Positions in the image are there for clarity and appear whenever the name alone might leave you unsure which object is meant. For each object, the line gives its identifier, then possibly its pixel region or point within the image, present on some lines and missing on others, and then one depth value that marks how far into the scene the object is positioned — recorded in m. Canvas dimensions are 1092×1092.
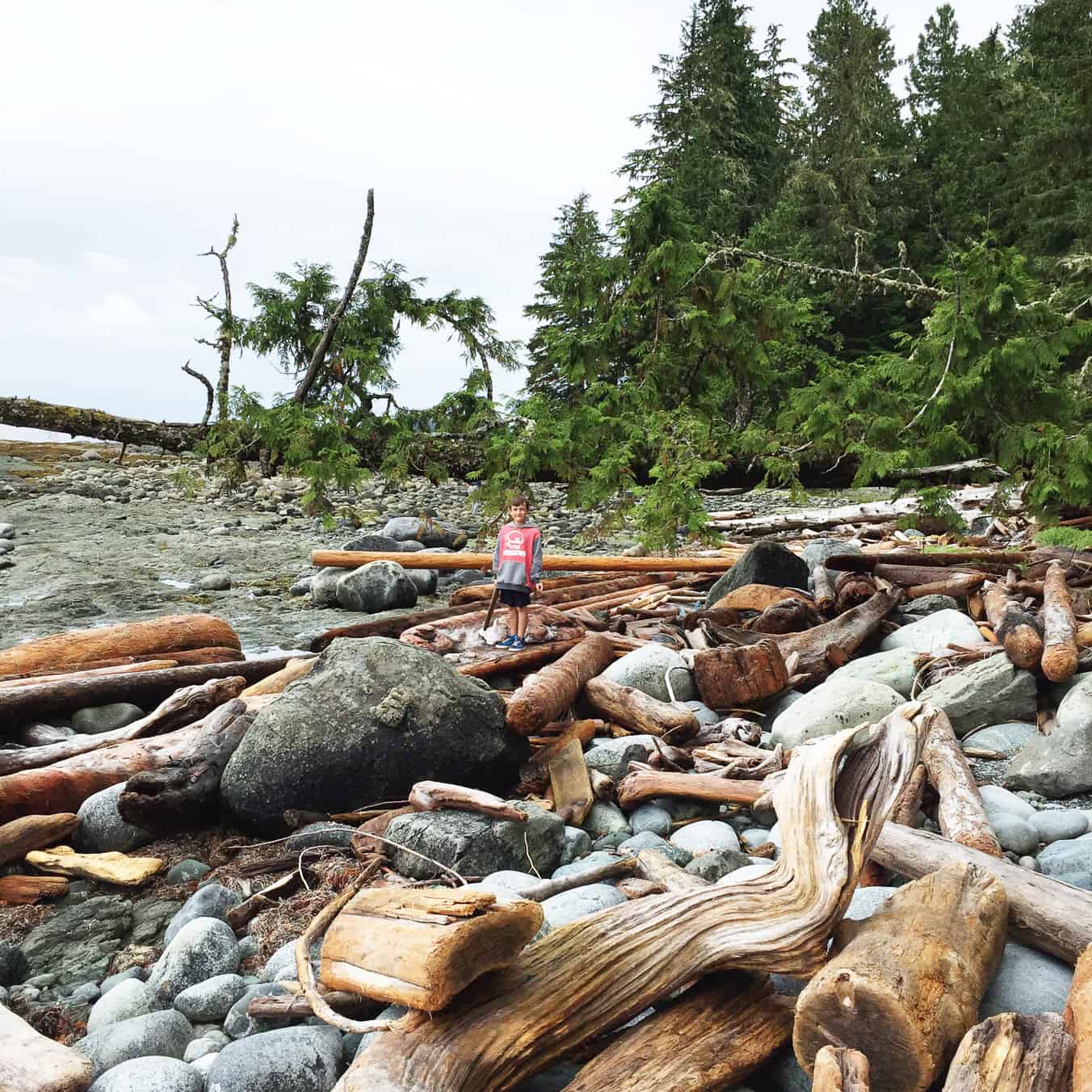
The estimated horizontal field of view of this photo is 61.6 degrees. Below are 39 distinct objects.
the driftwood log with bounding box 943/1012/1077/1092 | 1.81
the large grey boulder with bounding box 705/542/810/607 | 8.25
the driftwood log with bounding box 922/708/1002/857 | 3.41
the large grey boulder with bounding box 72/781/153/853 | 4.35
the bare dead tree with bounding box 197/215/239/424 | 16.61
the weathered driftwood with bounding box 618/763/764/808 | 4.18
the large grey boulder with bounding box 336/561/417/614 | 10.22
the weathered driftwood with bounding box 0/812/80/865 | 4.07
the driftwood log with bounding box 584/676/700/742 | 5.16
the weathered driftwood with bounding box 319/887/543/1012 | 2.11
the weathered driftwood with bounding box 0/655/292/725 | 5.67
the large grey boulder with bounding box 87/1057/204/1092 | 2.37
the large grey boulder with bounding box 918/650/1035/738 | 5.05
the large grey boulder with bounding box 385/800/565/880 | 3.61
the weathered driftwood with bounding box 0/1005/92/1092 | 2.34
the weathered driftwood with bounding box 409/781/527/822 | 3.75
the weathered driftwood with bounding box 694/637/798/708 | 5.64
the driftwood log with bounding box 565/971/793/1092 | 2.10
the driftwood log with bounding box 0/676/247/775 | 4.96
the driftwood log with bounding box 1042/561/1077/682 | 4.92
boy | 7.38
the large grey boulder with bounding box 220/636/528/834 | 4.24
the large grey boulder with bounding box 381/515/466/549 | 13.69
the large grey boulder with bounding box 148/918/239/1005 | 3.02
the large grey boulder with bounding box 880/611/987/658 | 6.19
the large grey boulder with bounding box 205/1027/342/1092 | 2.34
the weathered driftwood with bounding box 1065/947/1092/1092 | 1.79
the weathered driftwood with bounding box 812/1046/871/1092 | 1.78
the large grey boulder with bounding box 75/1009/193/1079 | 2.60
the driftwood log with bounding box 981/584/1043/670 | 5.00
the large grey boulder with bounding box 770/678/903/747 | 4.81
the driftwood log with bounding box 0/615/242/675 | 6.73
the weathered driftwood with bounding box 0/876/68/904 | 3.89
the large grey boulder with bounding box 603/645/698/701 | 5.88
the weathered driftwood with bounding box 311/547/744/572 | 10.30
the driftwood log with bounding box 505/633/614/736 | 4.78
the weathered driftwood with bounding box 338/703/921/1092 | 2.12
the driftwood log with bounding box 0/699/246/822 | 4.49
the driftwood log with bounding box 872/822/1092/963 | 2.48
